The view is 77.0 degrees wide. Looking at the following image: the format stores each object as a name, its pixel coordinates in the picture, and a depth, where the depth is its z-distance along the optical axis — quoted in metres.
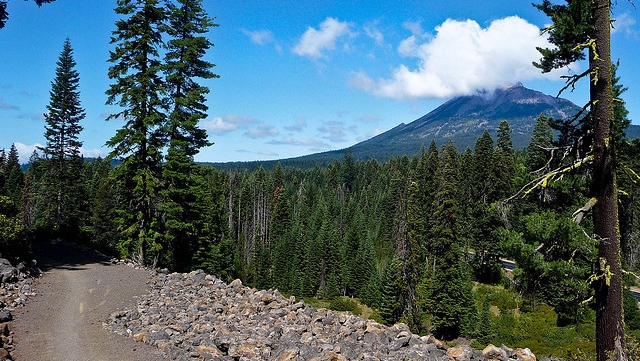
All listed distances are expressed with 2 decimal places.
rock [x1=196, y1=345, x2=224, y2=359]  7.75
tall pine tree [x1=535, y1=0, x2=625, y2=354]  7.26
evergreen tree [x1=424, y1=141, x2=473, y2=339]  30.16
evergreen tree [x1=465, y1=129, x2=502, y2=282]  42.84
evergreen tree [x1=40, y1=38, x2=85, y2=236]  35.31
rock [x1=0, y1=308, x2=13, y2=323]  9.28
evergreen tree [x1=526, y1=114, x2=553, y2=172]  44.53
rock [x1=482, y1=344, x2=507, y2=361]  7.77
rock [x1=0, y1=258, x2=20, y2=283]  12.12
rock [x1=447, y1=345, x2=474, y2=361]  7.60
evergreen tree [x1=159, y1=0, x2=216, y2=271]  20.59
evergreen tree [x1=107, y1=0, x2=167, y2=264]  19.29
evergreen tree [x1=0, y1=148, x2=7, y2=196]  19.06
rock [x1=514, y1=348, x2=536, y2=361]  7.80
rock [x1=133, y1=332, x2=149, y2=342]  8.71
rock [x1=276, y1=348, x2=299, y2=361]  7.29
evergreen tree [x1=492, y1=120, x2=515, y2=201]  44.62
